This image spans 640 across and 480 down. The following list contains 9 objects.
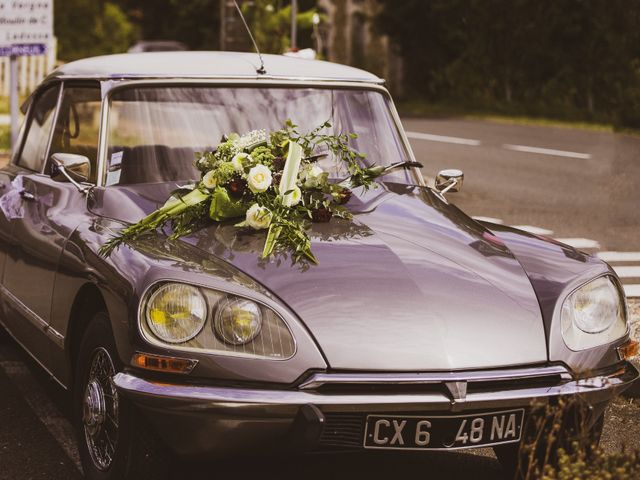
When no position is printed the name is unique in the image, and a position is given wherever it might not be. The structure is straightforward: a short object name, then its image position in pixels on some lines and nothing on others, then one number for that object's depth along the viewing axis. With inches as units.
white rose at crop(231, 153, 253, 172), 193.5
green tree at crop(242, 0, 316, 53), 1079.6
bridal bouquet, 181.9
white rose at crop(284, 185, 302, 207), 188.9
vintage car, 156.5
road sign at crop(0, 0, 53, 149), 527.5
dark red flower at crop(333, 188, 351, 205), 194.9
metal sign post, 562.6
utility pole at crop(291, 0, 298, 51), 1044.0
